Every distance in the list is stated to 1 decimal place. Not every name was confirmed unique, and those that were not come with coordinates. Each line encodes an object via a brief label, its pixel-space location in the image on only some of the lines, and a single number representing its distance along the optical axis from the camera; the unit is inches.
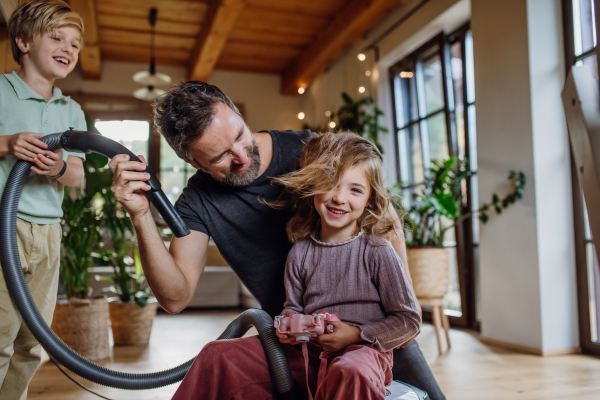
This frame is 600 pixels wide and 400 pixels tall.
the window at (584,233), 105.8
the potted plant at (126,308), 118.5
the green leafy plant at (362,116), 172.4
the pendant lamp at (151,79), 161.9
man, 43.2
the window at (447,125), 141.9
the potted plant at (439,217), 114.8
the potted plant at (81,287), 103.2
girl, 37.4
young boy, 51.1
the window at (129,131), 245.6
